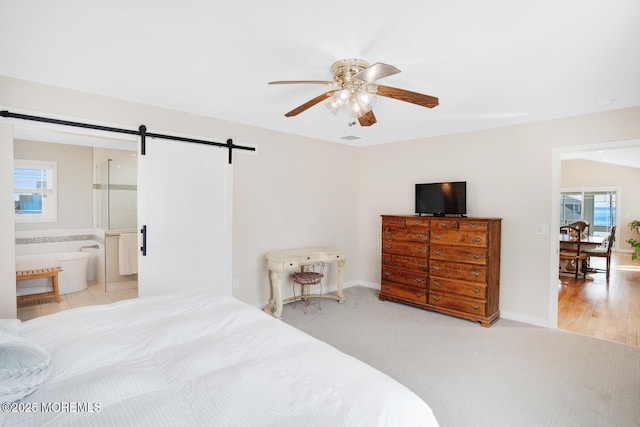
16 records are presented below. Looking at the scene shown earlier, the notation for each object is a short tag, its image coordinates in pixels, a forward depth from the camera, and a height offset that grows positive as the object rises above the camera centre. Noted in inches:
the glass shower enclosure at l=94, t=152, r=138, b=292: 197.3 -7.2
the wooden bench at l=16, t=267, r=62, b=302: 165.0 -37.7
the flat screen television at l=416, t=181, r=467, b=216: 165.3 +5.4
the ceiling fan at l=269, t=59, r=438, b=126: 88.0 +32.3
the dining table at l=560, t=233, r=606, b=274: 228.7 -24.9
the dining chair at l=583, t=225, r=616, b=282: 235.9 -31.0
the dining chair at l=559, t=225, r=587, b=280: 227.3 -31.3
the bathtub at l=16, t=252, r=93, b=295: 179.6 -38.2
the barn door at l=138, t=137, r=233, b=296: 131.8 -4.8
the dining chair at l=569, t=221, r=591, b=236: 250.7 -12.5
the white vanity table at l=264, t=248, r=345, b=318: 154.6 -28.4
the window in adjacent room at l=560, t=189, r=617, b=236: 375.5 +1.7
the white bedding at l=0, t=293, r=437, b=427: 44.2 -28.5
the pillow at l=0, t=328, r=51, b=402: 47.0 -25.5
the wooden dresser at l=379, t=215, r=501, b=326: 148.4 -28.4
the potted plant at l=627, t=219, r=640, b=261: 230.6 -27.0
